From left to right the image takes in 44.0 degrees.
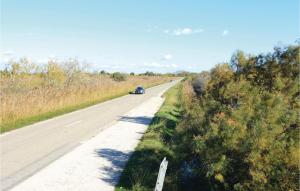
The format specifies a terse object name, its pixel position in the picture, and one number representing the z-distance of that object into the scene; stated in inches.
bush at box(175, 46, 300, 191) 286.2
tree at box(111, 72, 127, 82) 3266.7
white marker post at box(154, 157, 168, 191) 229.6
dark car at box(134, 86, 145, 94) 2018.9
